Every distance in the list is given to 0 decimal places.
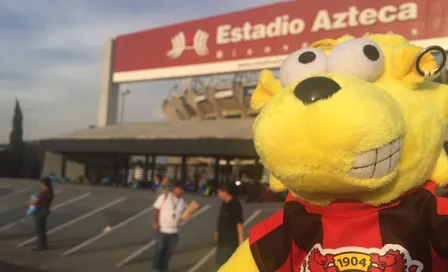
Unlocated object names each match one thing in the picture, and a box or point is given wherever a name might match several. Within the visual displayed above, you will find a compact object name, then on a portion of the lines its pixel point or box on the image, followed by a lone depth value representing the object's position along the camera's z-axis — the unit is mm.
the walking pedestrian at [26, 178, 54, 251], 9258
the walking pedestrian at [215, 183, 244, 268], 6047
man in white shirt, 6922
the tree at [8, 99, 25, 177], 32469
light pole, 40838
